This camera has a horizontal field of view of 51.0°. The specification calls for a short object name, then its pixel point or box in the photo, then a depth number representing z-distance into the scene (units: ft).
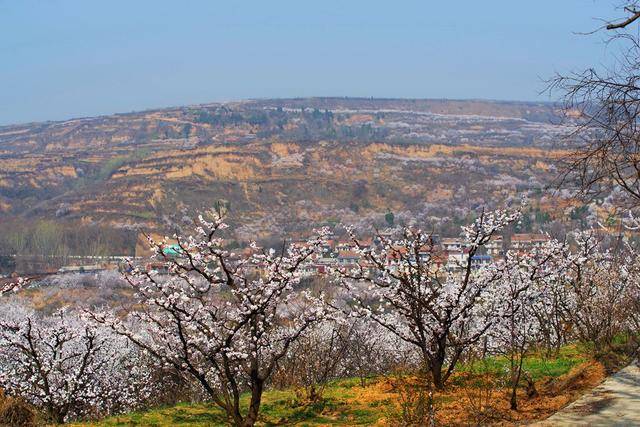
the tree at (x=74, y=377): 50.39
